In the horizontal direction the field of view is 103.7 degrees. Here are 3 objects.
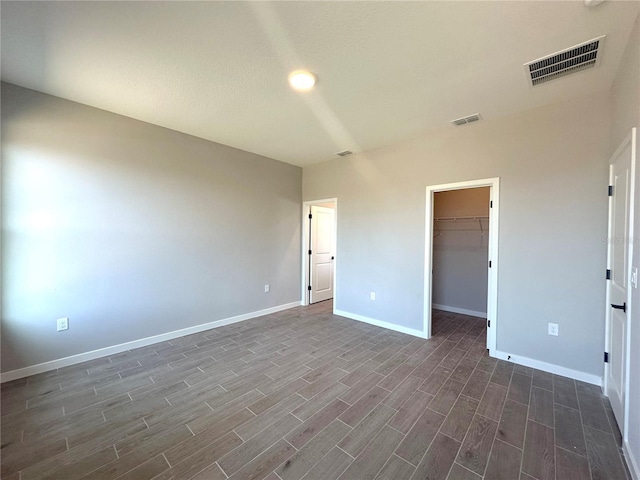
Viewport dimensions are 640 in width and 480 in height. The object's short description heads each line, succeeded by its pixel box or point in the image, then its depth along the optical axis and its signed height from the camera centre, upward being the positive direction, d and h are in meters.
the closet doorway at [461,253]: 4.55 -0.23
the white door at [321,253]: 5.39 -0.34
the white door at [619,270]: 1.78 -0.21
